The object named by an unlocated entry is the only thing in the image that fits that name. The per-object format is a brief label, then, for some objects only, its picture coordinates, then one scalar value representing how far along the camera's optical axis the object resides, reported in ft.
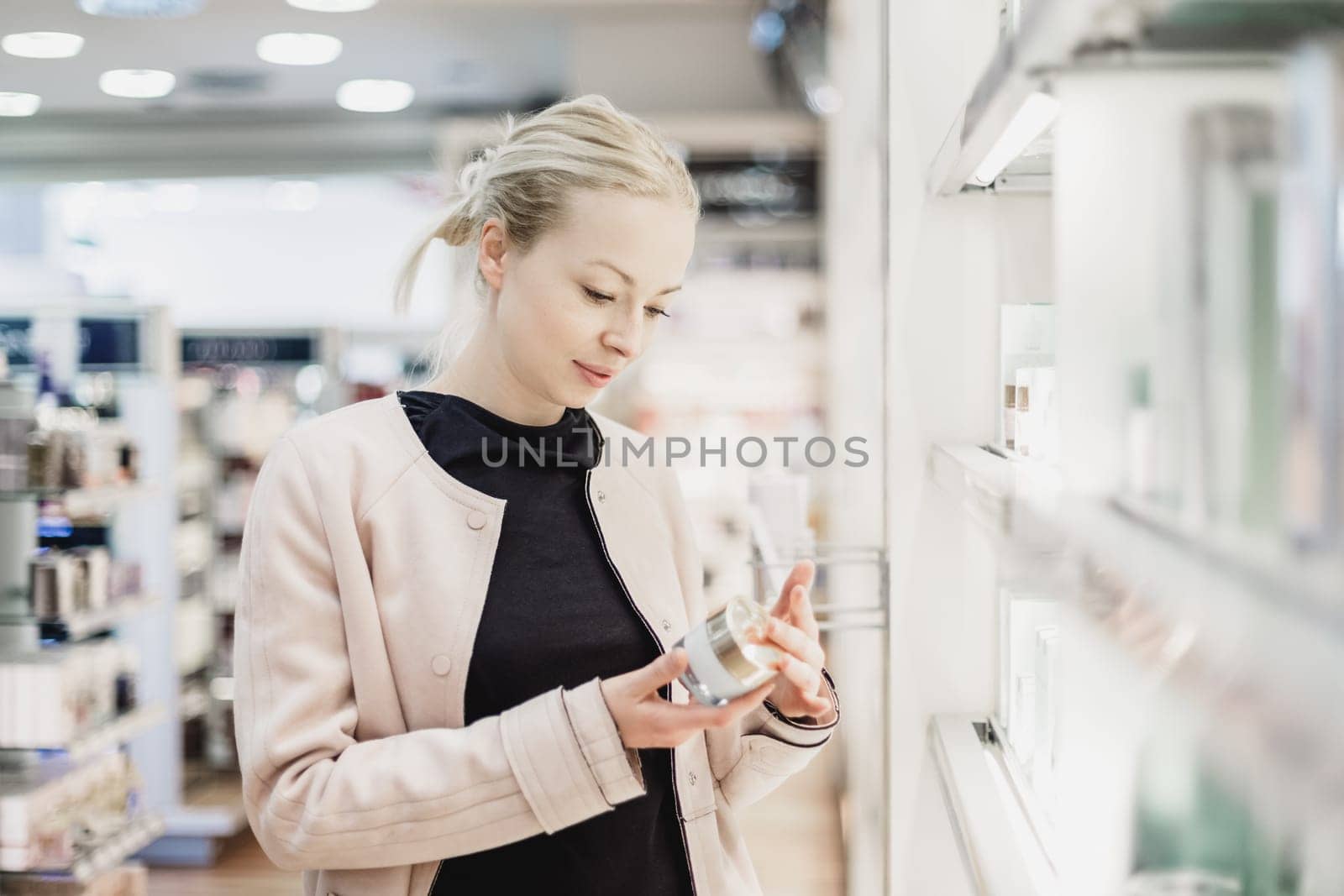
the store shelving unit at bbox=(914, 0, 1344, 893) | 1.20
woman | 3.55
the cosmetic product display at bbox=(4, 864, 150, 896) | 10.44
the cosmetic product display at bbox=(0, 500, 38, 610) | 10.03
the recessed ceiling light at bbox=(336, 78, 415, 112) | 20.85
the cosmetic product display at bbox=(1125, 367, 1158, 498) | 1.92
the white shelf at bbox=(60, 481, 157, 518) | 10.71
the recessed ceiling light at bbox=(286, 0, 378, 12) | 14.28
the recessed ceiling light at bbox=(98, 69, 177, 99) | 20.12
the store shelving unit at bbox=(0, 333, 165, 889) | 10.15
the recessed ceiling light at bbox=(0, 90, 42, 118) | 21.91
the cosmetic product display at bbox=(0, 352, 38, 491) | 10.02
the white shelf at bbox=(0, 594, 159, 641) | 10.35
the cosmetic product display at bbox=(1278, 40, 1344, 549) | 1.24
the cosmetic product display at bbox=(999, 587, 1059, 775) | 4.22
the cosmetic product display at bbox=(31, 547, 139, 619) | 10.20
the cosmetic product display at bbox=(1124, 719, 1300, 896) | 1.75
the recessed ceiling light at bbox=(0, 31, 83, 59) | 17.42
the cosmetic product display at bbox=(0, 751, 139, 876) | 10.05
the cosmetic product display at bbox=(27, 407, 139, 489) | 10.16
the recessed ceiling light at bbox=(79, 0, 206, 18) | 13.79
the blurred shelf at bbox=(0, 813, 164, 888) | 10.42
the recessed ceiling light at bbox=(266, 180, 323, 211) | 36.73
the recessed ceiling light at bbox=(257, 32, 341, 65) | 17.81
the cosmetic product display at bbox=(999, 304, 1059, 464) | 3.79
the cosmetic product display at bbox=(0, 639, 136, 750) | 10.12
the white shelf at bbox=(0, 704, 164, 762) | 10.43
